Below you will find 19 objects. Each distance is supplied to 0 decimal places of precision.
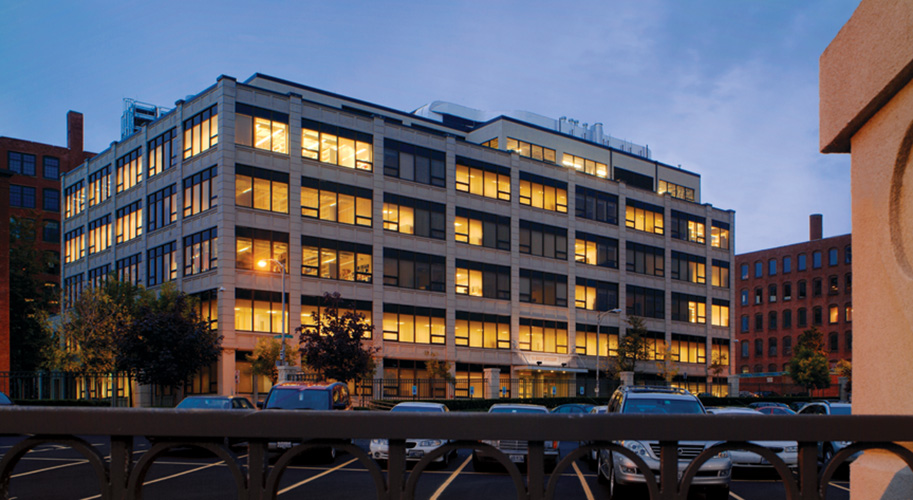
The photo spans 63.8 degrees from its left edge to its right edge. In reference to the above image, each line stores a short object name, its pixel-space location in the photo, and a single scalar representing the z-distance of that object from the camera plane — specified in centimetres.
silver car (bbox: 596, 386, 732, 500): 1118
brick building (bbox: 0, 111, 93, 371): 8194
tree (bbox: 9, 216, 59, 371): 5162
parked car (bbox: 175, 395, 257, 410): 2417
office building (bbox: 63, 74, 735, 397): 4738
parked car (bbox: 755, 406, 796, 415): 2942
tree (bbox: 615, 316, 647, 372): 6147
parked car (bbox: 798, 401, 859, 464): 1766
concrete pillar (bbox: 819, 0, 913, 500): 319
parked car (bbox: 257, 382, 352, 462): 2192
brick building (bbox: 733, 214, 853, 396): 9656
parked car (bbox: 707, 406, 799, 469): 1580
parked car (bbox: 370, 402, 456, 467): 2006
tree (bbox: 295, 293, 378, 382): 4034
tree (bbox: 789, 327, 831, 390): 8150
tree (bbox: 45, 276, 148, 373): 4447
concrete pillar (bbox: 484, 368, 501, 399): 5059
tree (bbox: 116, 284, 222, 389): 3744
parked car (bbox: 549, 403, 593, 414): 2880
